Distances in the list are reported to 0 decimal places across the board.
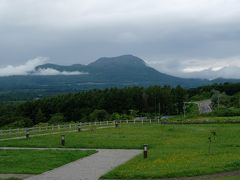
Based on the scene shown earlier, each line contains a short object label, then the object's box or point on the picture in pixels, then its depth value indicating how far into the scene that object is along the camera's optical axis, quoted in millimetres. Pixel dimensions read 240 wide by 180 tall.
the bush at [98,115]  110875
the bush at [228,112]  92538
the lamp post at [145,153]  25473
